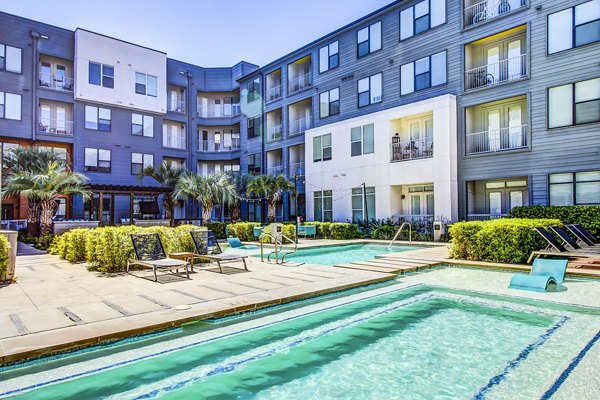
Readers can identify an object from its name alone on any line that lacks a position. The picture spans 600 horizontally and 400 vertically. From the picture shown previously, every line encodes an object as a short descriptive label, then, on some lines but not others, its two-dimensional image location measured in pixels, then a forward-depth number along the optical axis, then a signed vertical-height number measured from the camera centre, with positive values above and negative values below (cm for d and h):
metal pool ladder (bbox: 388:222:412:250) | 1593 -126
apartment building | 1582 +568
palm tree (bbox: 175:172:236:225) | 2211 +117
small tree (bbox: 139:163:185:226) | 2592 +228
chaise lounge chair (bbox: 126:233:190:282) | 895 -90
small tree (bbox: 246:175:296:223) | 2281 +135
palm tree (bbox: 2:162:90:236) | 1628 +97
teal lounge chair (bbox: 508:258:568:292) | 752 -130
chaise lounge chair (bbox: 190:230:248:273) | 957 -95
